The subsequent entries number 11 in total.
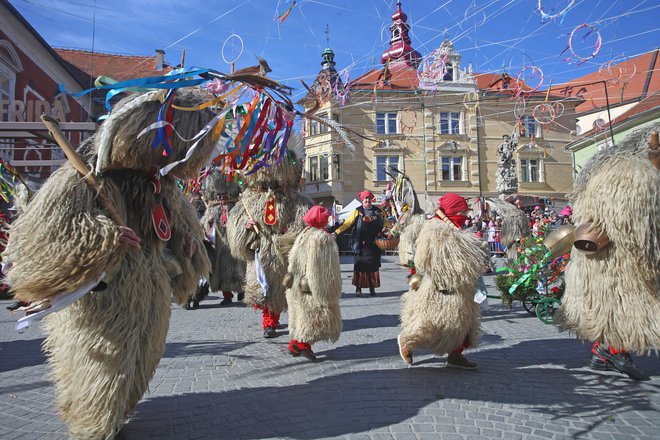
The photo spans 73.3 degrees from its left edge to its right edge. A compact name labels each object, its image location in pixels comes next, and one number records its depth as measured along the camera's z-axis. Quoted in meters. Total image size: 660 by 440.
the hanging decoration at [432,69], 9.20
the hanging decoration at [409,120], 23.16
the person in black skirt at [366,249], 9.10
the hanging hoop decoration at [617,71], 8.49
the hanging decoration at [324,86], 9.67
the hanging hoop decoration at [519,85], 9.31
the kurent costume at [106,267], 2.38
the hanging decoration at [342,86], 9.08
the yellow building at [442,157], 23.98
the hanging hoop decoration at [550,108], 9.43
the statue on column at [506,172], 17.16
